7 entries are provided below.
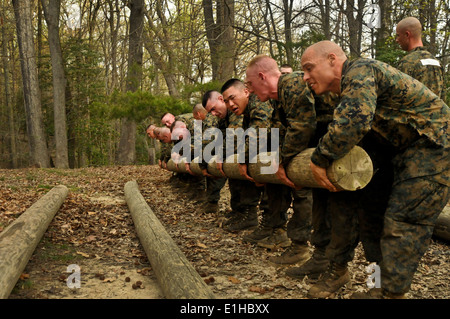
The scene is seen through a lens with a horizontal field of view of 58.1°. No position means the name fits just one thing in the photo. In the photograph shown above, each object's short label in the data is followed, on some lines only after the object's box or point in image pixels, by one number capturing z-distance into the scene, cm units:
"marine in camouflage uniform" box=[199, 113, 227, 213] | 712
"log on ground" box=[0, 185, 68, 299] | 313
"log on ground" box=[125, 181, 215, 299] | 284
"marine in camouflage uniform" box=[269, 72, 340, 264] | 366
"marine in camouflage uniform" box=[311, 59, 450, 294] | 265
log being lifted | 289
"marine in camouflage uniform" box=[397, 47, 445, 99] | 500
